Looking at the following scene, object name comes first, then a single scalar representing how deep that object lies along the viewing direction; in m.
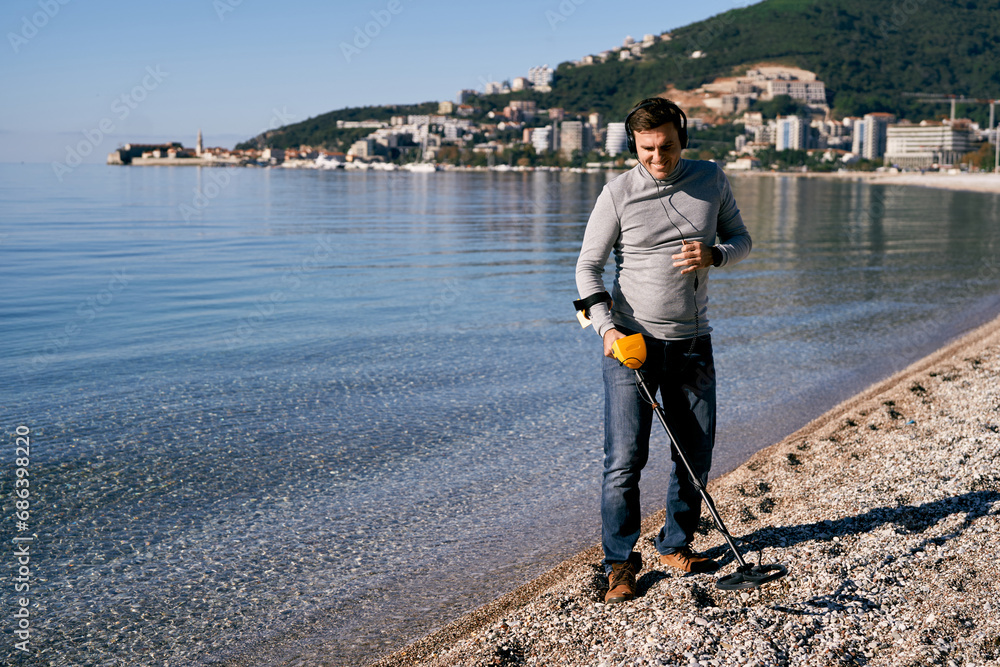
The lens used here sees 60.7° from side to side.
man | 3.49
